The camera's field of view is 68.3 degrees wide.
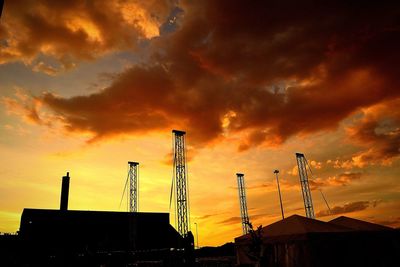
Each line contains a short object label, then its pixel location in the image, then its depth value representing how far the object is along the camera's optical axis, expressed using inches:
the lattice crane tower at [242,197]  2180.6
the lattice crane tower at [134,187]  1844.2
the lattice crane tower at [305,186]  1852.7
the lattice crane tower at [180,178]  1525.1
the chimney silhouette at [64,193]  1854.1
